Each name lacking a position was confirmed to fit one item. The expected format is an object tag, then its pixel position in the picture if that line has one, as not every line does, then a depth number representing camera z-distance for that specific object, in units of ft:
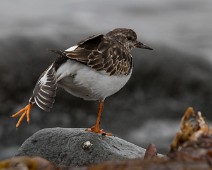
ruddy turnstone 43.96
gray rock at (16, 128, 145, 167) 45.21
